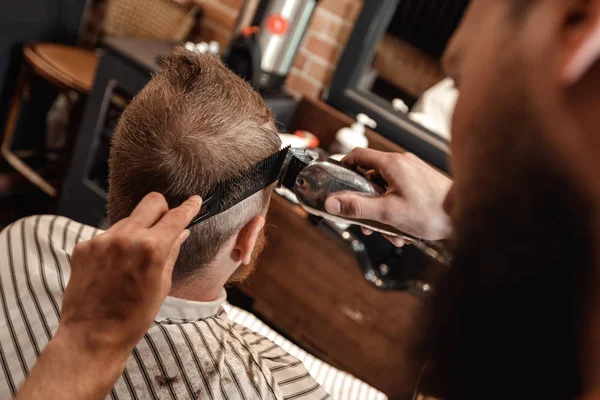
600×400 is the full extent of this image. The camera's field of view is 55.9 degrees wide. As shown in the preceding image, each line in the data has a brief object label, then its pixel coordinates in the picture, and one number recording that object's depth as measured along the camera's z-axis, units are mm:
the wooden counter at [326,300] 2031
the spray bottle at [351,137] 2219
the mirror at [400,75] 2357
